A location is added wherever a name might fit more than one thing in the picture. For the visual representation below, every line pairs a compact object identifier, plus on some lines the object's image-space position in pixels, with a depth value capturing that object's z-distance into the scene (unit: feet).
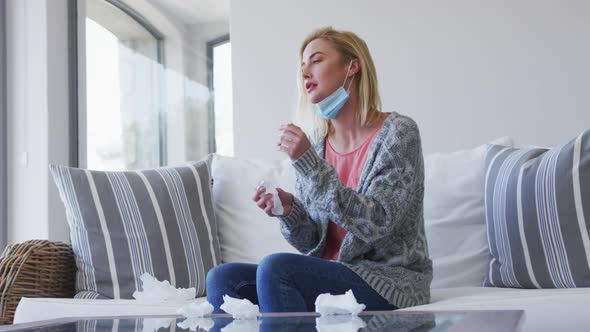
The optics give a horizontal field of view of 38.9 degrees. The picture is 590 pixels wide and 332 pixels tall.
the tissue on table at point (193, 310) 4.46
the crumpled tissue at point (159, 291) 6.49
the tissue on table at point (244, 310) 4.31
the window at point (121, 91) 13.55
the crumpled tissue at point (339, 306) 4.33
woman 5.49
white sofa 5.71
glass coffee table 3.65
